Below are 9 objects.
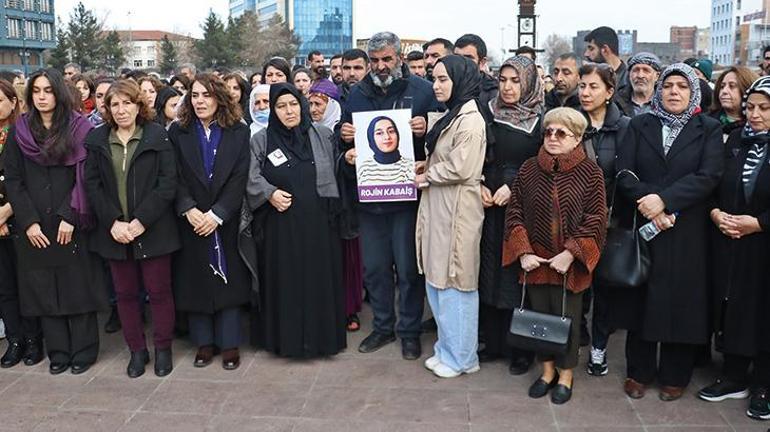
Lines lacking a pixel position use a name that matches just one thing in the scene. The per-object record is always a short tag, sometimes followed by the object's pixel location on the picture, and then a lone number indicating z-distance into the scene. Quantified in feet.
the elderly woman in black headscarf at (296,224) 15.75
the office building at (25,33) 214.69
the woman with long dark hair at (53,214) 15.47
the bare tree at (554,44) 278.83
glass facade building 358.02
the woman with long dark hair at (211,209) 15.47
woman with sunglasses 13.29
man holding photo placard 16.15
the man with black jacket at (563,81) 17.60
